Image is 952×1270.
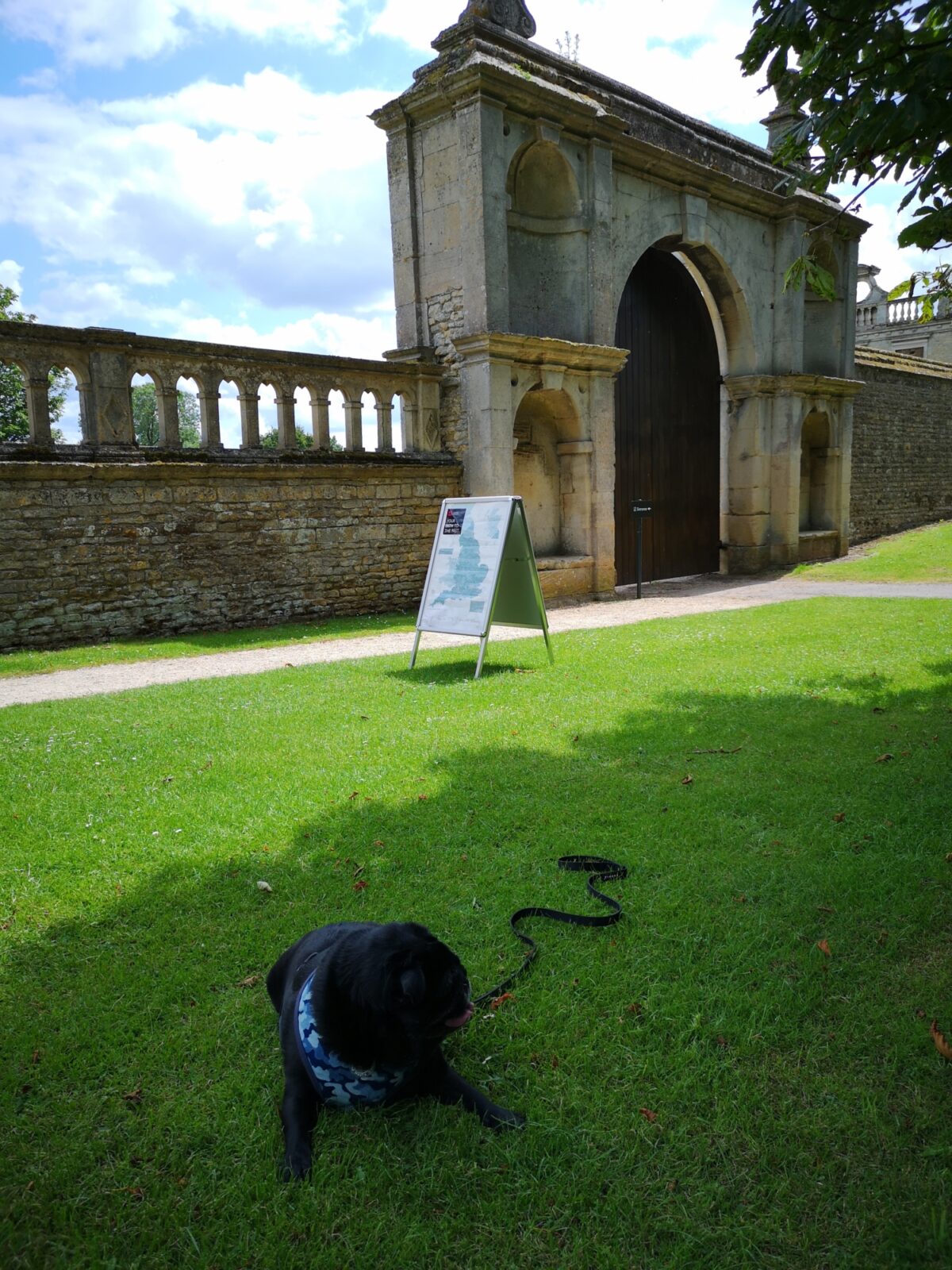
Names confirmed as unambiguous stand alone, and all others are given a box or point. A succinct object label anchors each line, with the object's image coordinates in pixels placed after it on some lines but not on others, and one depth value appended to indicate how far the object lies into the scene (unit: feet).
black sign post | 41.81
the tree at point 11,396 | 74.69
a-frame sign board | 22.75
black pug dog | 5.59
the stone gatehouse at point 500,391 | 29.58
